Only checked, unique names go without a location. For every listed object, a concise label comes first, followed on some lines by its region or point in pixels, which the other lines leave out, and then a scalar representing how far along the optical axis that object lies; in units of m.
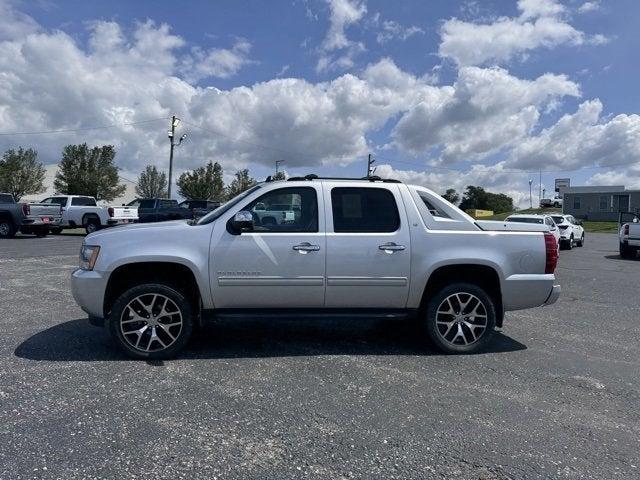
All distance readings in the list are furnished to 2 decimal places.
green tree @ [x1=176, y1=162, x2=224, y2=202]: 50.28
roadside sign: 67.81
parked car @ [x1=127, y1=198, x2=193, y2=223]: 26.03
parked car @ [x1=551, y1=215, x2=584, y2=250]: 21.89
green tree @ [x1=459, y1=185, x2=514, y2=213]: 108.75
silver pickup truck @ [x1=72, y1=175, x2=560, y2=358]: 4.86
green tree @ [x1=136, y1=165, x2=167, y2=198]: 59.25
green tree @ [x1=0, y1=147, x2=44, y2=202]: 44.53
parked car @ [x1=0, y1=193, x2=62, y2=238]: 20.47
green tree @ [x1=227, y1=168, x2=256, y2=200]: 53.81
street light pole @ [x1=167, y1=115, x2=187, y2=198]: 31.95
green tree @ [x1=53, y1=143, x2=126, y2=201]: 44.06
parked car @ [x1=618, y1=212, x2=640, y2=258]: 17.81
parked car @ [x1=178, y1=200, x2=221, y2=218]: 28.85
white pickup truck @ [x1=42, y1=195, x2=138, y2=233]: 24.17
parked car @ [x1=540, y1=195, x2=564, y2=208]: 78.70
